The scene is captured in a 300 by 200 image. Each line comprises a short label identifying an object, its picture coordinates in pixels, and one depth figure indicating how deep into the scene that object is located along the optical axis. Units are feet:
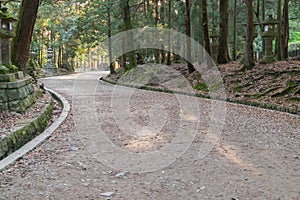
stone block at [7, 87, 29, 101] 24.80
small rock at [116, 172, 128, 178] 14.47
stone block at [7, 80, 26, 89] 24.66
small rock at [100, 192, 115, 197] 12.34
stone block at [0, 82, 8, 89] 24.47
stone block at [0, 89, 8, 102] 24.39
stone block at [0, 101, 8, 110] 24.18
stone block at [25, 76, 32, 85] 28.96
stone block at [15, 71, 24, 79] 28.87
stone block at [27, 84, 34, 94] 29.76
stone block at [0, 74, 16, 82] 24.77
